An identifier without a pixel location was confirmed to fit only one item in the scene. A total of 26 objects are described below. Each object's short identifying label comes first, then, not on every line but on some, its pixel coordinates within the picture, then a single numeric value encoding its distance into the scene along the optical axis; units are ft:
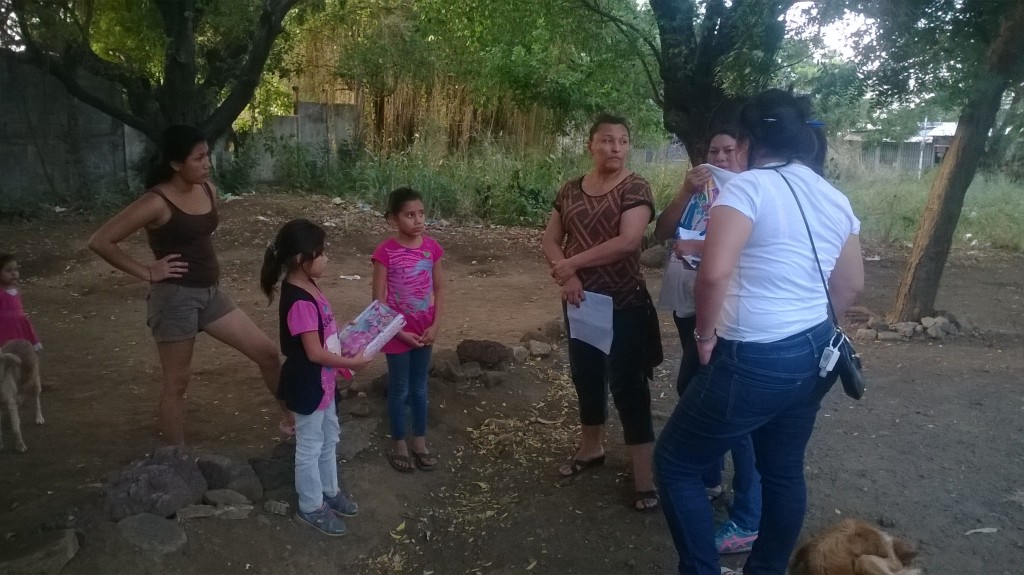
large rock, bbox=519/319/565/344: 23.17
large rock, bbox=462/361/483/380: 18.83
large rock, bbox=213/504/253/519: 12.44
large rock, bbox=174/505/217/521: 12.19
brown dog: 8.18
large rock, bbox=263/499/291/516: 12.80
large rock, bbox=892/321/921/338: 24.54
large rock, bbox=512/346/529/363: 20.92
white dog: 15.06
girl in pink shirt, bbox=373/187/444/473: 13.91
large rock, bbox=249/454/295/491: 13.35
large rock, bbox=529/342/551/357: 21.39
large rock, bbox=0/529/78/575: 10.48
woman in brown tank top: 13.20
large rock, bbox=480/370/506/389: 18.84
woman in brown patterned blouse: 12.74
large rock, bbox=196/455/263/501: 13.00
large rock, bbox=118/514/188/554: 11.40
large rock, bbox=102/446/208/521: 11.98
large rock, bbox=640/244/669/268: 36.40
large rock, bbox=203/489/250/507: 12.66
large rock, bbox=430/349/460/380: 18.65
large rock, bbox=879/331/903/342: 24.39
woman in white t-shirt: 9.07
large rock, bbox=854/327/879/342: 24.48
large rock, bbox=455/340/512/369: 19.49
